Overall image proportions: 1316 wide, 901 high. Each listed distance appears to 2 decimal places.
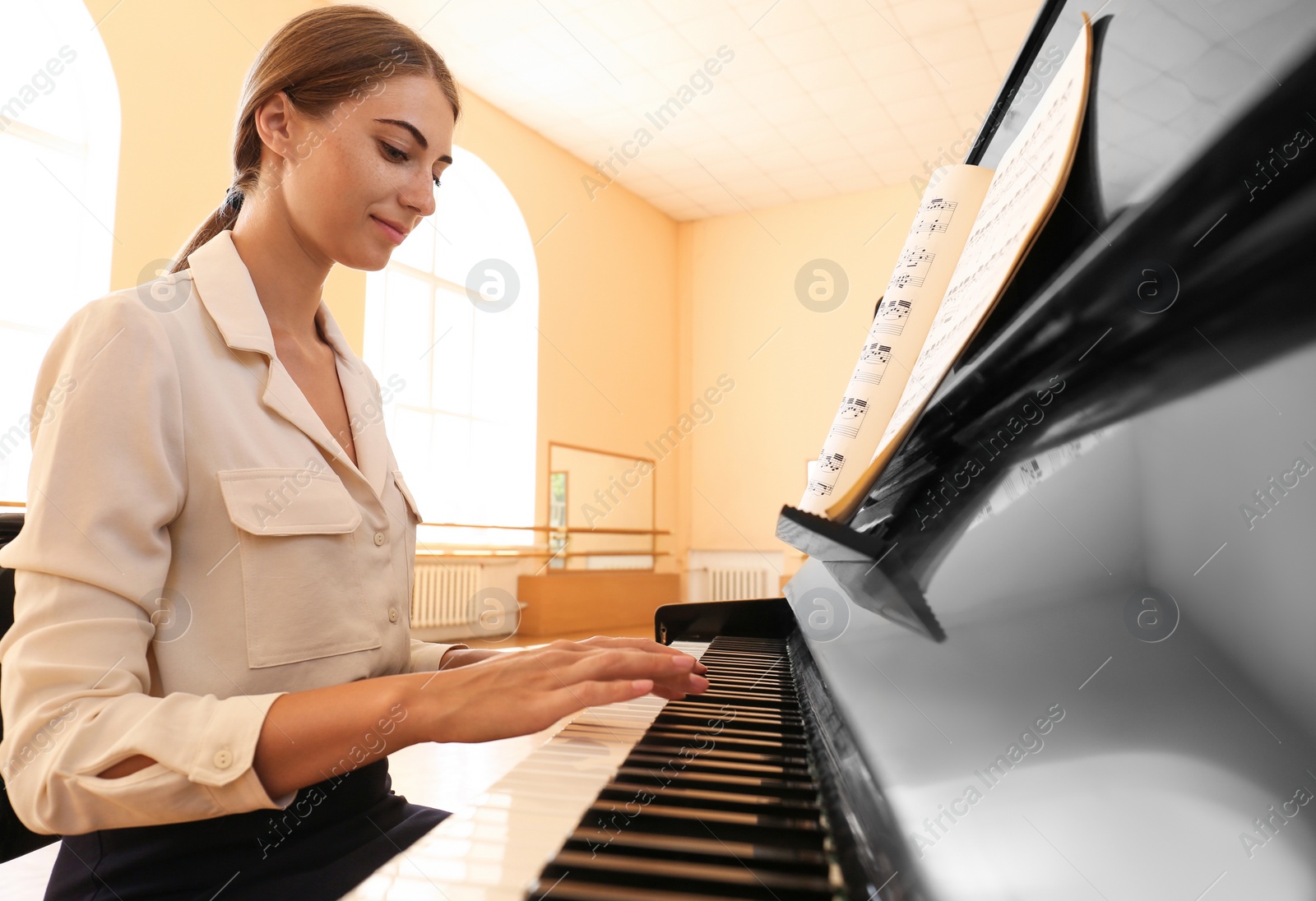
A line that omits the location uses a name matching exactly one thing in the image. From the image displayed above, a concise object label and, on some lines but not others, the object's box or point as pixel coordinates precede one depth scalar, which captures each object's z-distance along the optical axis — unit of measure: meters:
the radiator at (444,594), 6.05
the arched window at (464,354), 6.33
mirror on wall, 7.57
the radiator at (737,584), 8.61
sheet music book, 0.52
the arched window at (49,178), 4.01
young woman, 0.61
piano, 0.30
